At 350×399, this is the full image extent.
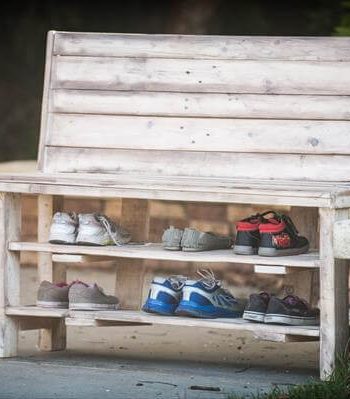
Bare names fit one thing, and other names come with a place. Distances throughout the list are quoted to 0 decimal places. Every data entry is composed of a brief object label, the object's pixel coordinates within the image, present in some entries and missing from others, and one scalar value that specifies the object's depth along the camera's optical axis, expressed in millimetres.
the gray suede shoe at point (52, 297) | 7428
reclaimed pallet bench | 6972
